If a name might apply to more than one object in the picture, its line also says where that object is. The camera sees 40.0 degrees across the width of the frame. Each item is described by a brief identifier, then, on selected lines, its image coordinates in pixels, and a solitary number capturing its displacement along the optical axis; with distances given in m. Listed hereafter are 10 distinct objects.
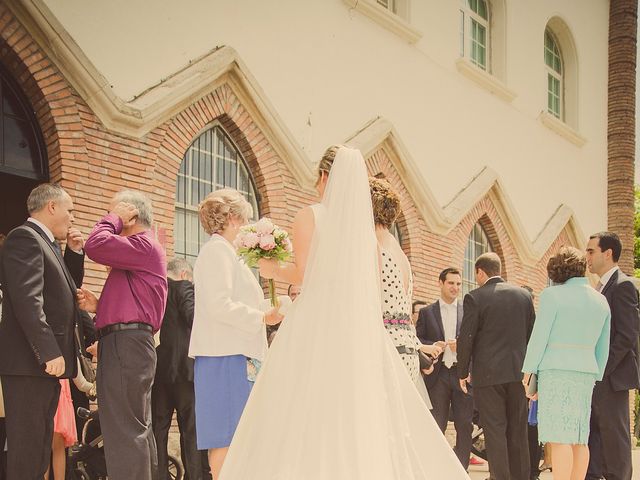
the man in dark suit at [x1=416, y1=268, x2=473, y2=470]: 9.72
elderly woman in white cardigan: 5.96
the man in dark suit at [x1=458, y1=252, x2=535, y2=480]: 8.21
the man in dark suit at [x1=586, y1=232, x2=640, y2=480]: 7.57
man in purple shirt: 5.69
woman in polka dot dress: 5.32
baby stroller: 7.52
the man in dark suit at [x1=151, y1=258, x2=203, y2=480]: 7.60
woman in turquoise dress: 7.28
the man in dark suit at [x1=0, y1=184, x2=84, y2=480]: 5.53
